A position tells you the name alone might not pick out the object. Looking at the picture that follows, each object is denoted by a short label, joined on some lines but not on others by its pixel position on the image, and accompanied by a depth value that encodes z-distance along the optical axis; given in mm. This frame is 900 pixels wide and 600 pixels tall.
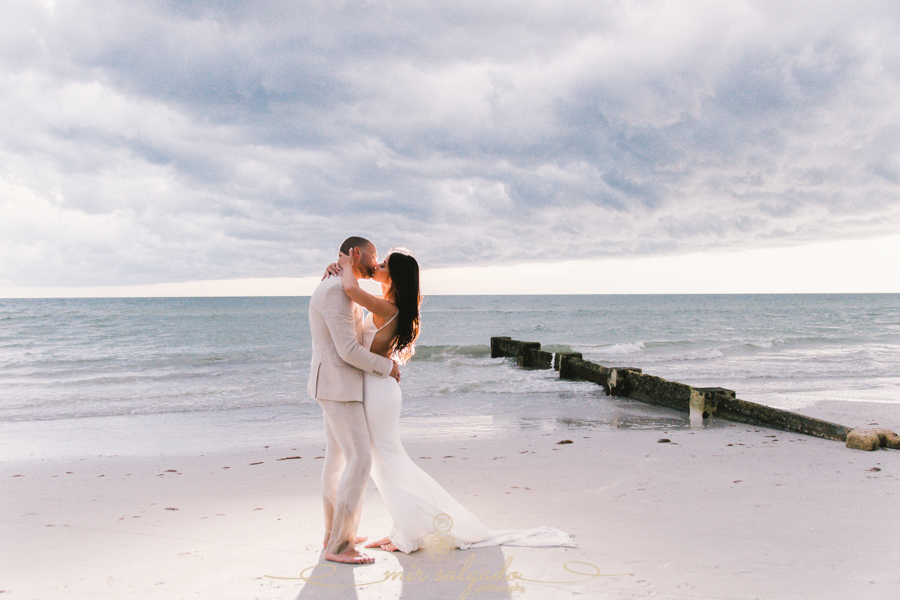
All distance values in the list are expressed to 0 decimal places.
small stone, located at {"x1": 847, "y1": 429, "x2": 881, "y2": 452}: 6659
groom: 3844
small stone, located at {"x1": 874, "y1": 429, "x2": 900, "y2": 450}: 6688
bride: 3996
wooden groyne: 6848
